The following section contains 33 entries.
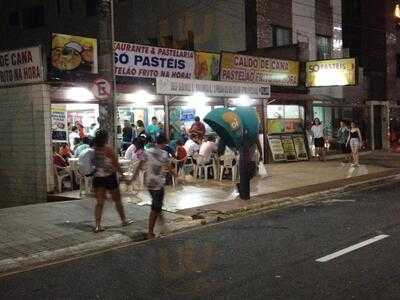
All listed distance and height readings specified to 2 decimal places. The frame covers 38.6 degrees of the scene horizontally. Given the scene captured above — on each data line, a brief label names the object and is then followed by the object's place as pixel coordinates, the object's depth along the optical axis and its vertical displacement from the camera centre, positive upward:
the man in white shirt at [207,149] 16.38 -0.60
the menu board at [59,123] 16.72 +0.25
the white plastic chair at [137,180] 14.65 -1.31
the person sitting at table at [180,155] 15.80 -0.73
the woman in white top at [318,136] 22.03 -0.42
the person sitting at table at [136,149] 14.03 -0.51
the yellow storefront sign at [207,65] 19.36 +2.16
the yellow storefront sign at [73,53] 15.18 +2.13
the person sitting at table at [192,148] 16.77 -0.58
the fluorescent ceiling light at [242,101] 20.34 +0.94
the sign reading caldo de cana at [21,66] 14.48 +1.73
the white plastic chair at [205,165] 16.61 -1.10
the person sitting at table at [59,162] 14.71 -0.79
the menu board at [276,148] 21.73 -0.83
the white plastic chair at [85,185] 13.98 -1.33
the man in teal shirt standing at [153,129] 17.91 +0.01
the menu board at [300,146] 22.61 -0.83
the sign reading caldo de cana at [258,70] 20.53 +2.19
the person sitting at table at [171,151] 14.78 -0.58
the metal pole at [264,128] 21.20 -0.07
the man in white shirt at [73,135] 17.14 -0.12
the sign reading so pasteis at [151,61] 16.97 +2.11
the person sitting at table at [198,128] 17.78 +0.00
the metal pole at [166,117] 17.69 +0.37
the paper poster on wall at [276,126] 21.97 +0.02
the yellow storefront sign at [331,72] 23.69 +2.21
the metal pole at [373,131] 28.50 -0.38
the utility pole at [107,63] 11.76 +1.41
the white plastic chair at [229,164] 16.58 -1.08
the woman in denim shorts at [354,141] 19.88 -0.57
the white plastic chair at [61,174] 14.62 -1.11
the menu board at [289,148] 22.14 -0.85
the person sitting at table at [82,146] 14.77 -0.39
